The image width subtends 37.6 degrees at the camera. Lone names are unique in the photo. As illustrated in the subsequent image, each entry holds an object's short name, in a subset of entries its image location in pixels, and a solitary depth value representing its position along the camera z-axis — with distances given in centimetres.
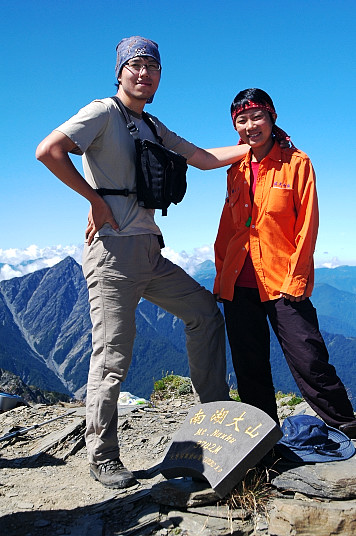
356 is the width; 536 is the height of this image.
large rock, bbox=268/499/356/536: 393
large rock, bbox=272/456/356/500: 436
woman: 520
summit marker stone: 442
